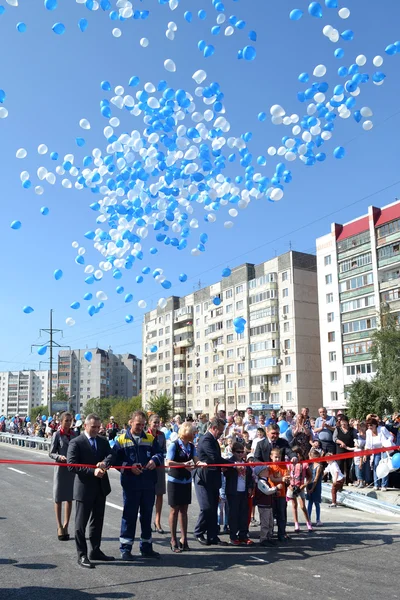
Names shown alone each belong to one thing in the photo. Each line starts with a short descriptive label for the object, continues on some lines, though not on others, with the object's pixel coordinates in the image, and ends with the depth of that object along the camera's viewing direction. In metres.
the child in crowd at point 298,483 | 9.98
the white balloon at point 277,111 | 11.96
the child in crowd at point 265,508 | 8.97
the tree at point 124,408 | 112.25
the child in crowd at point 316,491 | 10.49
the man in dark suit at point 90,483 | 7.69
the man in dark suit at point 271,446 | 10.08
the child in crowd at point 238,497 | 9.04
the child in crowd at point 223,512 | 9.97
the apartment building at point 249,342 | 71.94
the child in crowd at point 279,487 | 9.34
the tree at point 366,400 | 47.31
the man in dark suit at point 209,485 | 9.00
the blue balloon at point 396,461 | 12.02
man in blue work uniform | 8.00
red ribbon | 8.70
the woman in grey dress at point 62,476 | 9.14
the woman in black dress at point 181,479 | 8.52
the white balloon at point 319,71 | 11.30
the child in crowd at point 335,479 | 12.84
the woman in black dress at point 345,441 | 15.29
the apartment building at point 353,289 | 58.75
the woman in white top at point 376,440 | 14.75
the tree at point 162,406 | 90.71
